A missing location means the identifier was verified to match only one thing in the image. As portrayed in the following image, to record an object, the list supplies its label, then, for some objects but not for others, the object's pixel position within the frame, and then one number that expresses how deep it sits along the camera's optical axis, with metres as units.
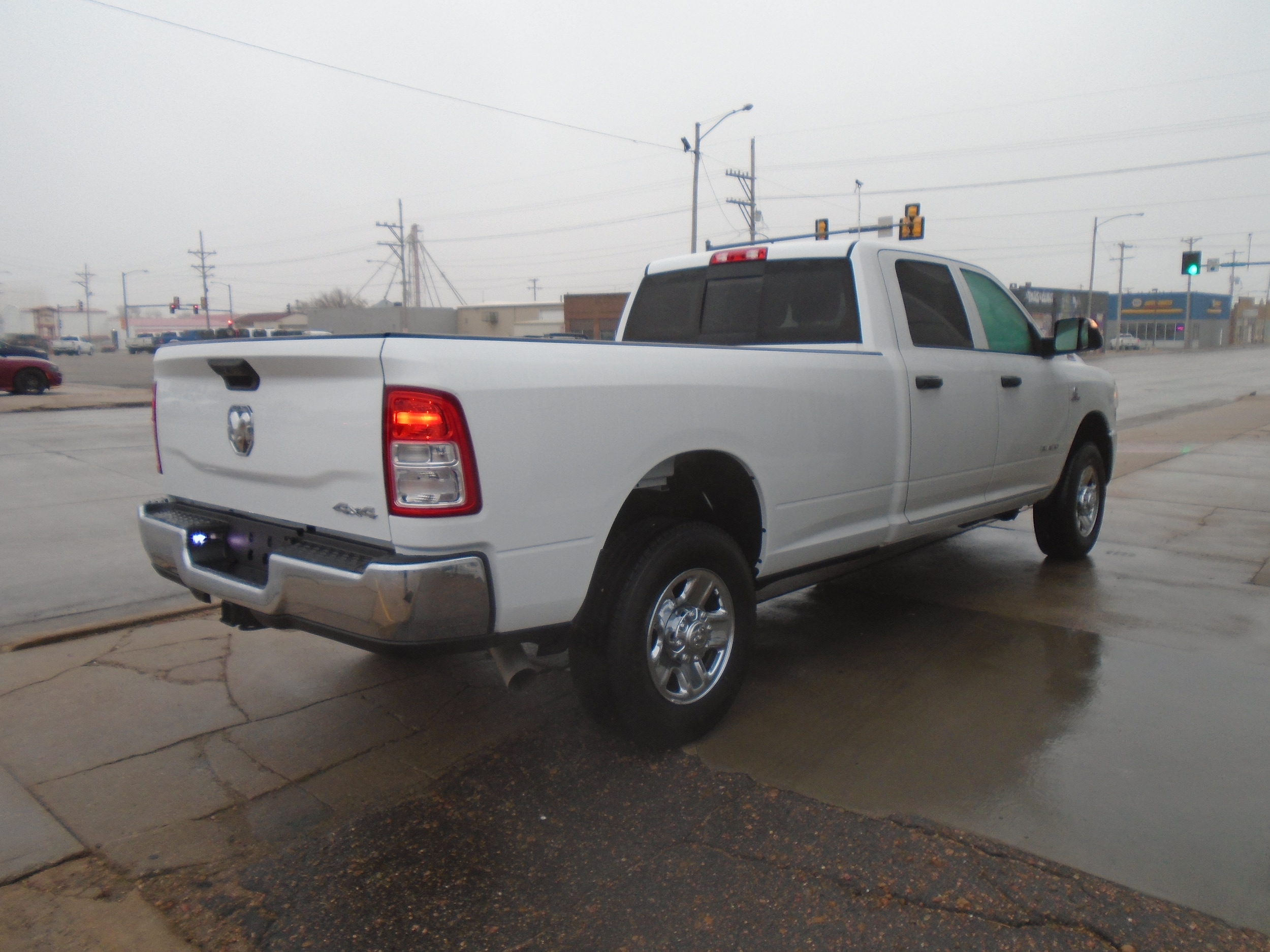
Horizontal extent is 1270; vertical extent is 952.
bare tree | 119.12
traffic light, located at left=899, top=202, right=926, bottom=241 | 27.34
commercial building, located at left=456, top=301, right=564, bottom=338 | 76.75
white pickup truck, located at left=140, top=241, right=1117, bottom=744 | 2.66
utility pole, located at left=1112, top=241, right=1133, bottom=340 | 79.13
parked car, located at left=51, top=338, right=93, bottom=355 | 74.88
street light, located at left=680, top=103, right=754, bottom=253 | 33.47
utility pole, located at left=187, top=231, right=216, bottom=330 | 98.81
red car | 24.72
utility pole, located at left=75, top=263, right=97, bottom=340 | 137.12
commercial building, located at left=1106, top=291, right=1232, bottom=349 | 93.62
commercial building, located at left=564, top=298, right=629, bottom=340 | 64.19
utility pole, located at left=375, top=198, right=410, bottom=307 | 67.94
